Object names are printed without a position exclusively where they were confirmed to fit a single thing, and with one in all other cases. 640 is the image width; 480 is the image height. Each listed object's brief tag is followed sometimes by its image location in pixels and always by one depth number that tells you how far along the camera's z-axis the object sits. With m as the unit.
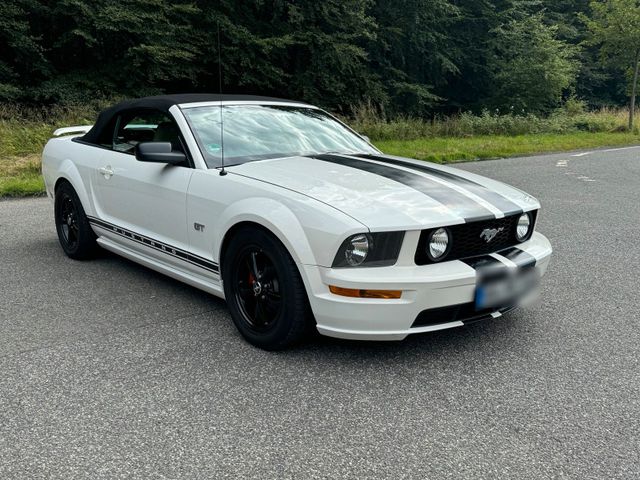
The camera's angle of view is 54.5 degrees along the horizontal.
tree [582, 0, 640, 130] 24.19
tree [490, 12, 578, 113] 32.25
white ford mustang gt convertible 3.09
